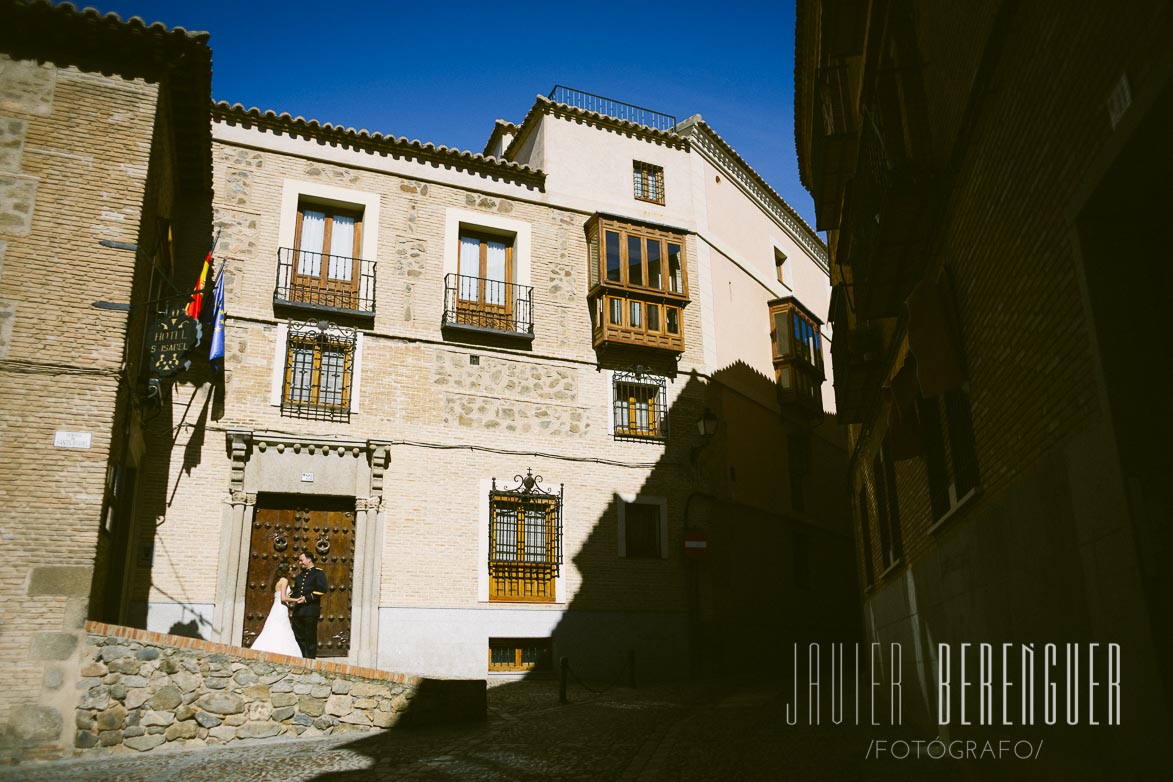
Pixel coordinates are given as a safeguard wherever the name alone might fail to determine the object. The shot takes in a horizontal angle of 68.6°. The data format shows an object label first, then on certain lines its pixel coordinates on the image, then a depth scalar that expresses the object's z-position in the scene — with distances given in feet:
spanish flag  44.11
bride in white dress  35.17
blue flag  45.32
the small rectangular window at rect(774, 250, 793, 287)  78.33
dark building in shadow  12.17
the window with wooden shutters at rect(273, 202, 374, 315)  50.62
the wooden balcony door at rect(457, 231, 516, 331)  55.11
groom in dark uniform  38.14
